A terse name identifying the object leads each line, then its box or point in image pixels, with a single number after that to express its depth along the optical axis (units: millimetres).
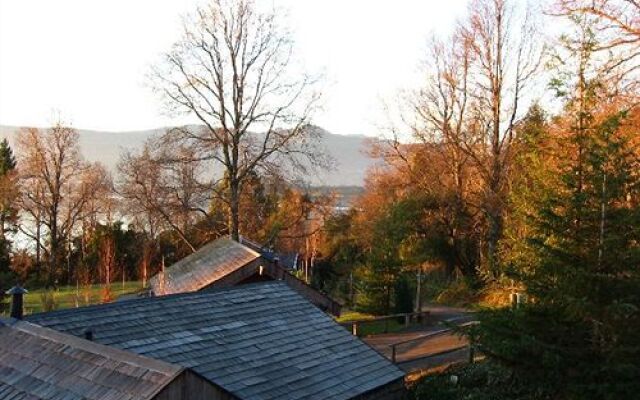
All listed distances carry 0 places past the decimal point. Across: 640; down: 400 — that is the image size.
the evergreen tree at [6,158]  45356
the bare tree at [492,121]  26906
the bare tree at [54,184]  39438
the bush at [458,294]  29411
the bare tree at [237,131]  25438
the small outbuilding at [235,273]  18156
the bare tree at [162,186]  24984
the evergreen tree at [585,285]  10039
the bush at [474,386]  12938
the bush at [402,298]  24984
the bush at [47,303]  26219
